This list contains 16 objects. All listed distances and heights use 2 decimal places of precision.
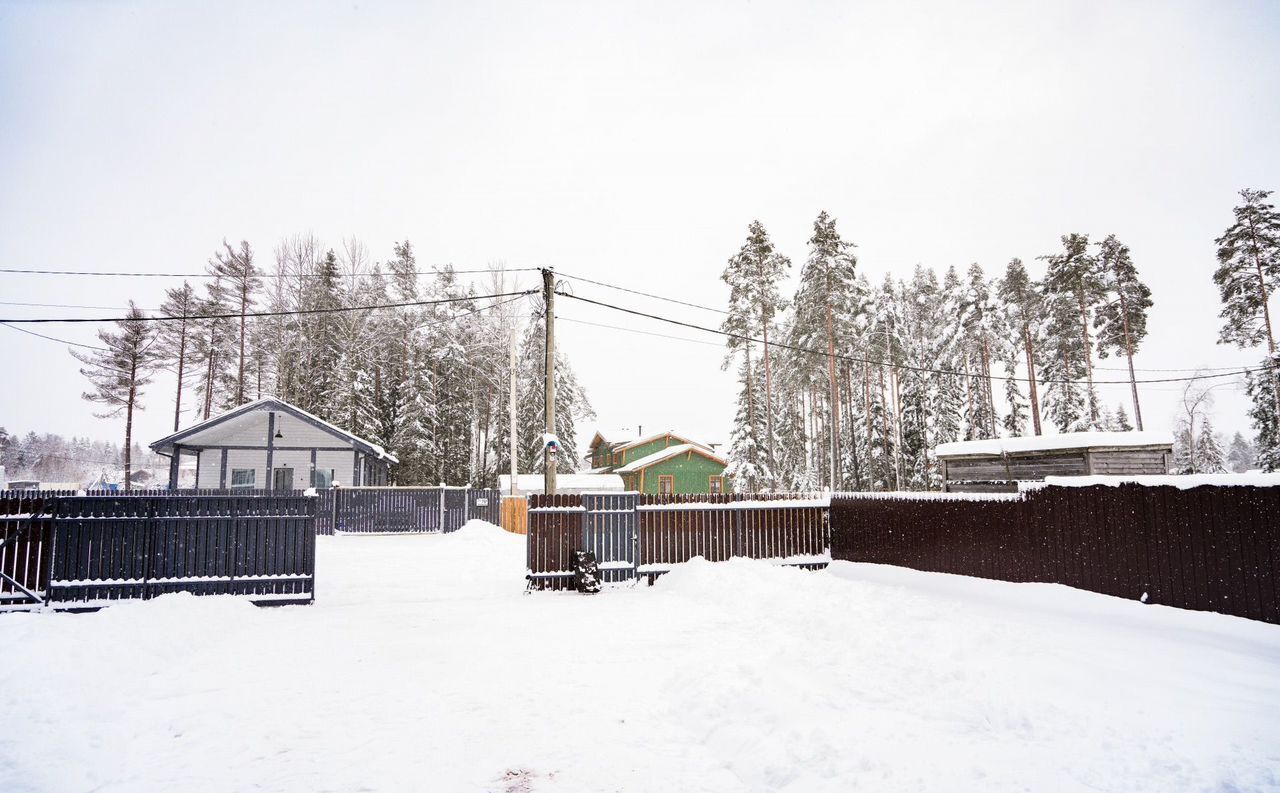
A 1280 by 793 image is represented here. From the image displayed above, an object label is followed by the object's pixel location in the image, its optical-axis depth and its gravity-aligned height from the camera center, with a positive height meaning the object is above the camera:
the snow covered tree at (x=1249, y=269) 26.48 +8.39
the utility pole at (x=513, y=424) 24.23 +2.08
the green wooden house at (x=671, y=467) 42.72 +0.27
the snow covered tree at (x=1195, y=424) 48.41 +3.02
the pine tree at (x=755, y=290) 34.06 +10.11
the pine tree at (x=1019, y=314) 37.81 +9.39
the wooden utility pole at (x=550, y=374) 13.34 +2.28
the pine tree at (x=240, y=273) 37.28 +12.84
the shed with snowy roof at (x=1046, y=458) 17.98 +0.08
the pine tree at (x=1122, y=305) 32.69 +8.39
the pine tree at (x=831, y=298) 33.22 +9.42
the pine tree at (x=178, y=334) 38.84 +9.62
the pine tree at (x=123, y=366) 37.66 +7.43
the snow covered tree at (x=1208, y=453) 47.78 +0.29
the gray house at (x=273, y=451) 25.65 +1.31
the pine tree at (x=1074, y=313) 32.94 +8.34
